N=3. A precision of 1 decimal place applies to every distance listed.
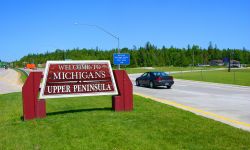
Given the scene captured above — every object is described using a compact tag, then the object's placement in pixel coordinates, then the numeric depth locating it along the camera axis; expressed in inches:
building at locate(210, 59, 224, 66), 6956.7
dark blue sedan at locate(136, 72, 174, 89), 1133.1
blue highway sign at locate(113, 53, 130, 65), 2157.9
